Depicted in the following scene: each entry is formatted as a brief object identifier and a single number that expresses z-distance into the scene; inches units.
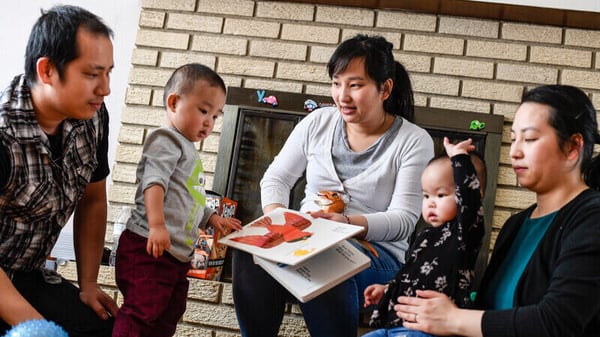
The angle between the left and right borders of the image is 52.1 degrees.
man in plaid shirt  49.1
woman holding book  56.1
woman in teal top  38.7
